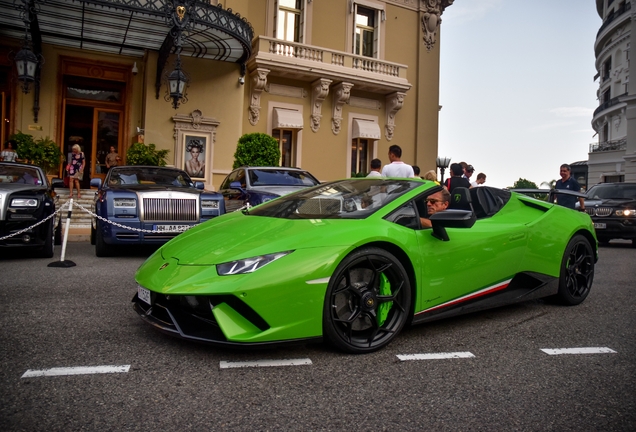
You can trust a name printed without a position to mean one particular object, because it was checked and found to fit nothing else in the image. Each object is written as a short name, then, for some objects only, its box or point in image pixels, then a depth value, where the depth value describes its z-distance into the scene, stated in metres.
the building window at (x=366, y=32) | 22.19
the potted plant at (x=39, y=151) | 14.45
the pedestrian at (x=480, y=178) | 13.92
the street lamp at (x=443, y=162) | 25.75
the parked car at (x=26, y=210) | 7.35
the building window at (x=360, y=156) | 22.14
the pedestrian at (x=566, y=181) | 10.27
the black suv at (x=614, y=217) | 12.41
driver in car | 4.29
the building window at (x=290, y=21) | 20.33
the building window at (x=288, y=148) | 20.69
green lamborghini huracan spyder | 3.15
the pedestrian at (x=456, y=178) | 8.88
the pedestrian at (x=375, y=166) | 9.98
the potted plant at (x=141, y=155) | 15.69
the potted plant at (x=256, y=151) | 15.73
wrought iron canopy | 13.27
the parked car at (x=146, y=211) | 7.95
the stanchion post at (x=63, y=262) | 7.06
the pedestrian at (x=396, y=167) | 8.35
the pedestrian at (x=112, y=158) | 15.94
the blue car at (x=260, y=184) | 9.74
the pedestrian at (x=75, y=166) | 13.93
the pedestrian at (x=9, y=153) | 12.60
